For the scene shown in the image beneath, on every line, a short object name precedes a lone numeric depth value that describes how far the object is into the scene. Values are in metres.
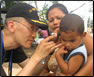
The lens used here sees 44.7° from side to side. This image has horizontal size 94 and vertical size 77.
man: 0.52
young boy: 0.41
